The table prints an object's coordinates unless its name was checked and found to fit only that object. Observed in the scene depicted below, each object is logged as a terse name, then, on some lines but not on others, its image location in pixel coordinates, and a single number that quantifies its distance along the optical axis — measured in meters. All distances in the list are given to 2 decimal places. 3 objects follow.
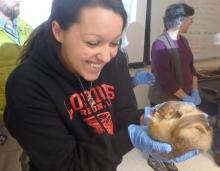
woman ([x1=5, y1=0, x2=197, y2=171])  0.85
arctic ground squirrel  0.84
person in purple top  2.08
